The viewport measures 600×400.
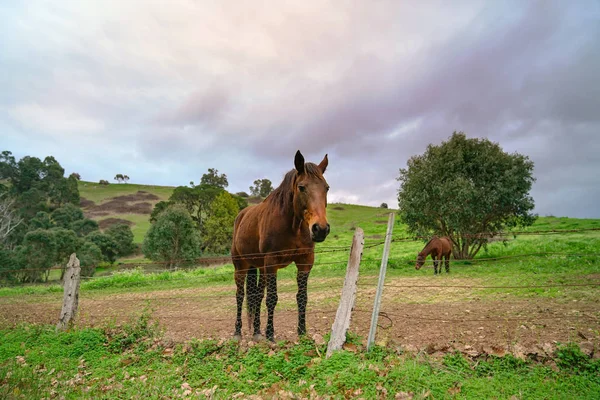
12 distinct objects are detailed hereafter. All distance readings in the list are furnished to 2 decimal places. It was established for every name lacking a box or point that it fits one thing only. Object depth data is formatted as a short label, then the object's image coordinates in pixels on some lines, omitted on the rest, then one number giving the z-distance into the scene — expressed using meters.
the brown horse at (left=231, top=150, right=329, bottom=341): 4.74
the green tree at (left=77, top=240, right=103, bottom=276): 37.62
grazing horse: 17.00
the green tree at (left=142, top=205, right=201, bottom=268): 37.78
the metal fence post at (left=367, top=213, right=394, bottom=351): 4.57
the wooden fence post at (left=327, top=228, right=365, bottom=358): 4.64
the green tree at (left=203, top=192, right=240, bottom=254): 46.53
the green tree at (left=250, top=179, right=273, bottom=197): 78.31
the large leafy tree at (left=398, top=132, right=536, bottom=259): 19.16
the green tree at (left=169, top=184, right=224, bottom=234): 50.56
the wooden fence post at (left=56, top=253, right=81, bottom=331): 7.28
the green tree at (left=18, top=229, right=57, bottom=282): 34.81
